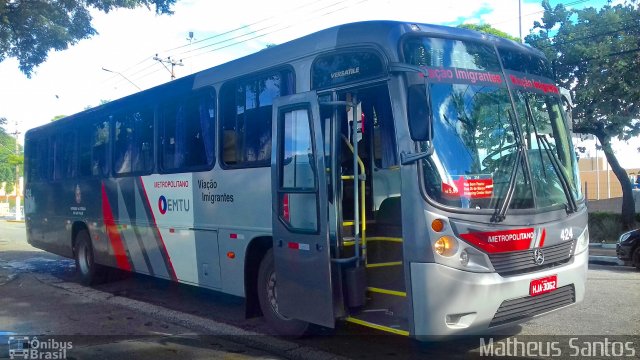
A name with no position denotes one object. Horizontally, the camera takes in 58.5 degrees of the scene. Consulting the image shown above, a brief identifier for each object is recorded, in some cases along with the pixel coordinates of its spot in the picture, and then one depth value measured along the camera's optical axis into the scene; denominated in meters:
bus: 5.10
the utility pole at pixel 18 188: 49.06
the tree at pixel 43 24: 11.77
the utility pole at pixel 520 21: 22.42
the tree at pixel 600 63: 17.91
